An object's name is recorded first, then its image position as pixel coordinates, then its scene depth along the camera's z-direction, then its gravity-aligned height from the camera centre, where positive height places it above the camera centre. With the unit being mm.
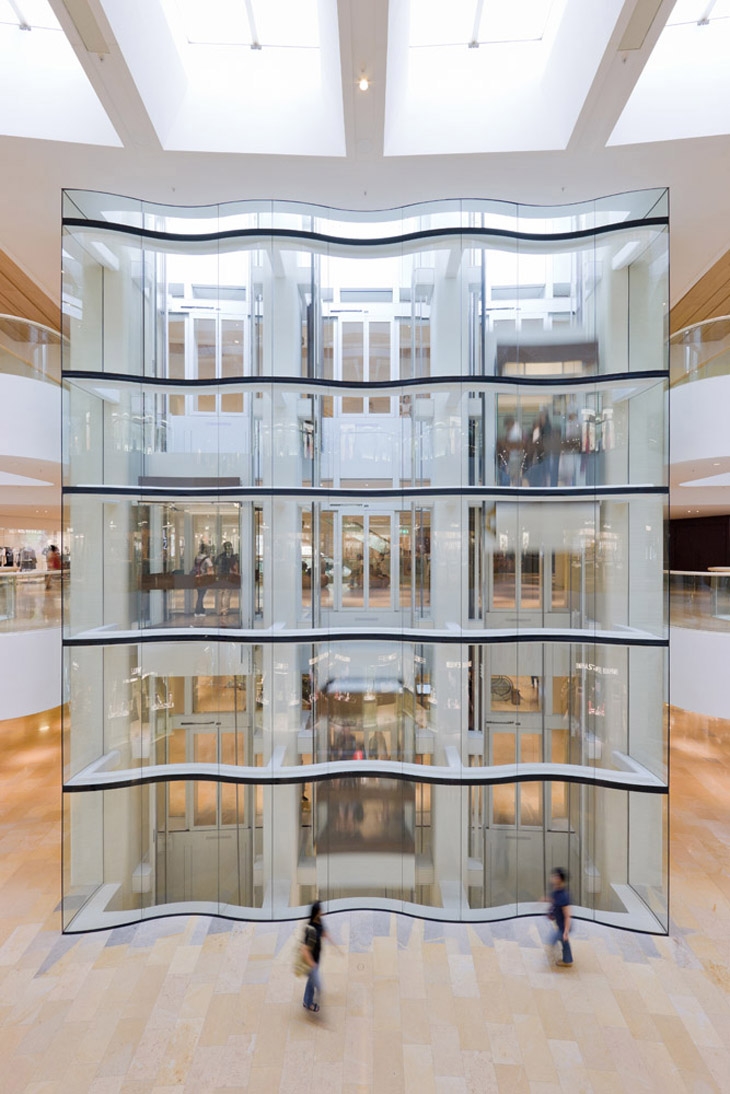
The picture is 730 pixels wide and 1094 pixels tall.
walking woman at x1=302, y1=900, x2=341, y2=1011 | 6016 -4261
